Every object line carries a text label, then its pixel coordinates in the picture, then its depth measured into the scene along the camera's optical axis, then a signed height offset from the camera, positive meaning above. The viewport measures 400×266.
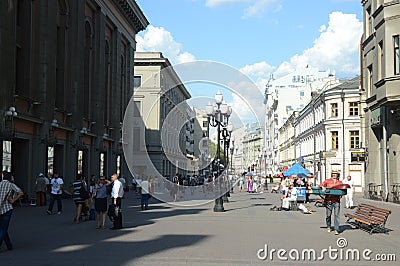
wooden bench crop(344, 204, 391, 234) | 16.47 -1.62
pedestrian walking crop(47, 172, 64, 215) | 23.18 -1.06
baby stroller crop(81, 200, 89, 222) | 20.46 -1.68
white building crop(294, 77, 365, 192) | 60.25 +4.00
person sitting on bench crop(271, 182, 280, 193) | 55.15 -2.40
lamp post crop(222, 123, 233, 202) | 36.06 +2.12
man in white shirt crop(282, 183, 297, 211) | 28.52 -1.65
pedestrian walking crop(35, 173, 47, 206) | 28.20 -1.21
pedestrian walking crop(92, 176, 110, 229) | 18.02 -1.12
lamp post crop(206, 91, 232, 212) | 28.91 +2.87
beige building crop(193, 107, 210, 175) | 84.21 +3.21
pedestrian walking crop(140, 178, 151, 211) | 26.81 -1.32
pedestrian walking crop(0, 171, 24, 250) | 12.04 -0.81
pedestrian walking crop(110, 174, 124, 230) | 17.58 -1.08
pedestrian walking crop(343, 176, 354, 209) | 28.40 -1.62
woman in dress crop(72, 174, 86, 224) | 19.62 -1.11
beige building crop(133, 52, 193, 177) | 68.06 +6.66
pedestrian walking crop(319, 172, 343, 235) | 16.44 -1.04
